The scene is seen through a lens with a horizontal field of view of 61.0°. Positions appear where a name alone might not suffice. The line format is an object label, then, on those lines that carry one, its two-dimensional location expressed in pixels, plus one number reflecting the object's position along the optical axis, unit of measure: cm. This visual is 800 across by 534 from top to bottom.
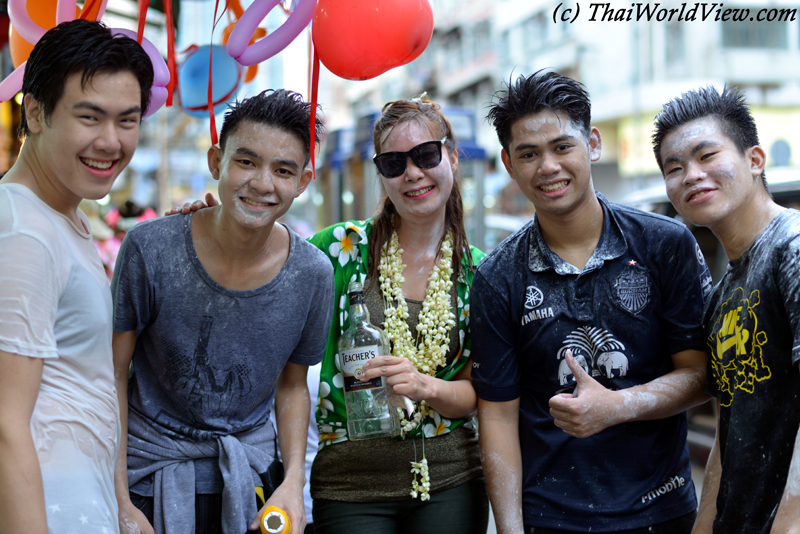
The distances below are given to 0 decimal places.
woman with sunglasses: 262
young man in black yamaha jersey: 233
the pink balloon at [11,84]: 230
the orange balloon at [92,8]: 247
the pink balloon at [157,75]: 245
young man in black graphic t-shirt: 191
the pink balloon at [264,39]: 249
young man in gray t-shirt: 234
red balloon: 234
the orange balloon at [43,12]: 261
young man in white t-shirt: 156
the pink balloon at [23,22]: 248
